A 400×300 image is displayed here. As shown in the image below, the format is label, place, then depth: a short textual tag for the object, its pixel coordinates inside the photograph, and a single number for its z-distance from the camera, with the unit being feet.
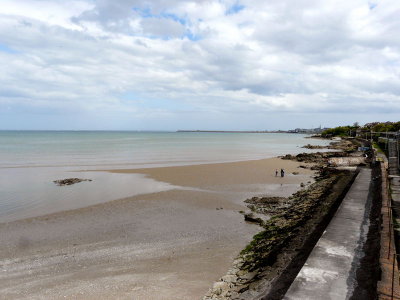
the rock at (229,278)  25.59
